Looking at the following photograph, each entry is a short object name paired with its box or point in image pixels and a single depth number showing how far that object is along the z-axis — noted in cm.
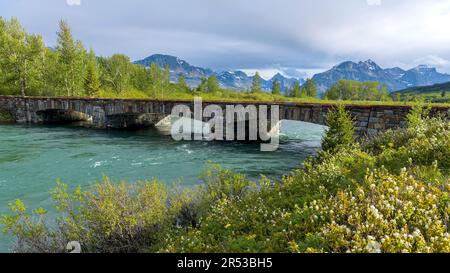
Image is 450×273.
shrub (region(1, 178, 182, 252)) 759
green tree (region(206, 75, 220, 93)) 11761
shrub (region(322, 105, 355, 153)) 1549
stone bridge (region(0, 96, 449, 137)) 2248
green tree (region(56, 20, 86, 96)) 5972
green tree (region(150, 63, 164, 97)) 8950
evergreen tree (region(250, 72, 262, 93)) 11748
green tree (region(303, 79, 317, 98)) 13216
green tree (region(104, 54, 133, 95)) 8219
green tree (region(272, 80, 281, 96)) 12125
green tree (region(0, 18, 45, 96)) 5312
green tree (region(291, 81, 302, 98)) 11399
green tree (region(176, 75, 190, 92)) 10392
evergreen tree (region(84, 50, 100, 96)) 6256
